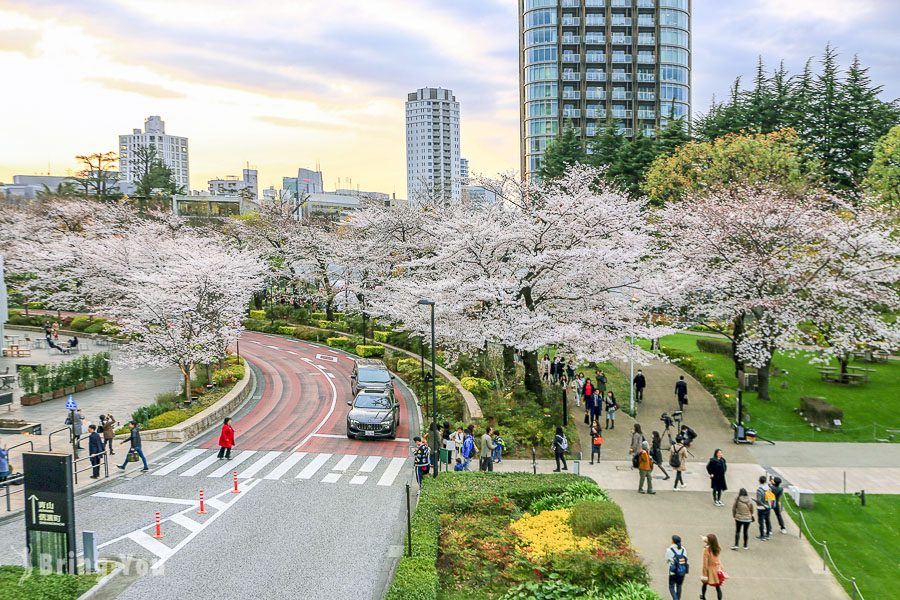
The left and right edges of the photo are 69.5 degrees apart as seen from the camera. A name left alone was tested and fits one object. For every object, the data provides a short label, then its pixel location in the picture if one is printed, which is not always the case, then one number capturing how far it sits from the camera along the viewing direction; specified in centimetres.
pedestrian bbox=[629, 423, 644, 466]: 2162
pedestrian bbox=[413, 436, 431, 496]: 2084
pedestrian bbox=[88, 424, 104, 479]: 2123
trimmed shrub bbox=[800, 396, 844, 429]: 2780
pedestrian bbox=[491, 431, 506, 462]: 2322
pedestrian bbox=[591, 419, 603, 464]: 2335
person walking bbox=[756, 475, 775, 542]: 1714
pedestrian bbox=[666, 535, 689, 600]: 1332
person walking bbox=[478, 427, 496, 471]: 2181
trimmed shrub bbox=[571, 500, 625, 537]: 1568
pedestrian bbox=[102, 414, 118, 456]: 2289
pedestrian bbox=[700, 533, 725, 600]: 1337
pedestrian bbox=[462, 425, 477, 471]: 2244
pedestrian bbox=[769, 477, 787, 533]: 1755
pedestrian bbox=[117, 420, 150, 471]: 2200
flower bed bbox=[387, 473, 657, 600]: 1332
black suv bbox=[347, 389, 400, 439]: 2666
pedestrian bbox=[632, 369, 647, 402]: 3086
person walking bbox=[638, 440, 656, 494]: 2022
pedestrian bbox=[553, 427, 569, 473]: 2241
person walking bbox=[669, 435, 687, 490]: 2081
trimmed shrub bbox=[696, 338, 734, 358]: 3945
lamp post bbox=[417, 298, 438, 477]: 2088
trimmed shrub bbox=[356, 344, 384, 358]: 4475
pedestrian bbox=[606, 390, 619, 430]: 2785
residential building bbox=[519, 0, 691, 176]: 9075
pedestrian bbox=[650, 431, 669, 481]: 2206
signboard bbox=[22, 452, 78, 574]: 1405
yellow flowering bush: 1508
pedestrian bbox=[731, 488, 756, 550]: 1622
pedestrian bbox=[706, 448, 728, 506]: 1930
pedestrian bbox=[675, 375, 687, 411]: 2948
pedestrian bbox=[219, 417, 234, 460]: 2359
